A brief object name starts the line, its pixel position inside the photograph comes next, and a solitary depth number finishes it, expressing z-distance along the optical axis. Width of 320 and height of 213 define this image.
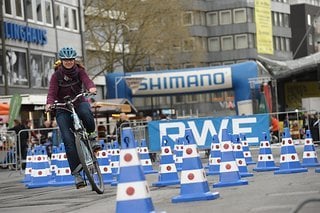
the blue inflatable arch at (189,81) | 45.84
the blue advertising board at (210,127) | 25.39
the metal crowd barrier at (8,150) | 27.19
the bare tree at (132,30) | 57.56
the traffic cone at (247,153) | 19.91
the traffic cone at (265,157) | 16.78
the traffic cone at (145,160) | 18.74
